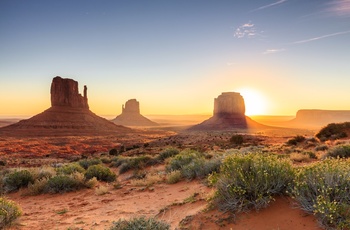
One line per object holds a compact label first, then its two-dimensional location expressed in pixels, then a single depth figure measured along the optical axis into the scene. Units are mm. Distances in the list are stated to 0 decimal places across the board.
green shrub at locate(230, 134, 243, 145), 39469
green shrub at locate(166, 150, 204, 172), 13231
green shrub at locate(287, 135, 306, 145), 29427
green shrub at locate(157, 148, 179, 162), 18680
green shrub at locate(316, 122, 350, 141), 30344
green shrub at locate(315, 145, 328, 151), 19406
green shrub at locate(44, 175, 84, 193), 11039
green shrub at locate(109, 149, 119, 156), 36919
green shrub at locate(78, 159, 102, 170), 19016
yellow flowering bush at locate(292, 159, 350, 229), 4176
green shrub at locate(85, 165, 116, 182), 13459
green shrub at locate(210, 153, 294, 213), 5332
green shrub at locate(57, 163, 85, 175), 13855
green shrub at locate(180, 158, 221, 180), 10578
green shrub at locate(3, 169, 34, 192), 12062
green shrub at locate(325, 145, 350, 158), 13328
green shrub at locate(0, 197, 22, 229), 6191
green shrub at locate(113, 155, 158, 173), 16672
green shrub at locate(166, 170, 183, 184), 10938
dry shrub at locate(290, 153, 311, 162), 13070
